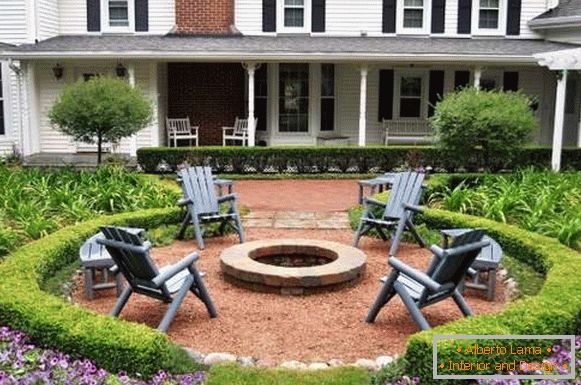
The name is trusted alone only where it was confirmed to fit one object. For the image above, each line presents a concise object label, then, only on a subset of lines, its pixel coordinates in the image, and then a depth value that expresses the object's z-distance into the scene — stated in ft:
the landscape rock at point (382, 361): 15.10
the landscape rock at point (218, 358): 15.33
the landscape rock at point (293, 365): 14.96
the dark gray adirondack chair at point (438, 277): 16.08
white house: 61.21
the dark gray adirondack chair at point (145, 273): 16.22
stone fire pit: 20.89
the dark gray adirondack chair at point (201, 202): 27.55
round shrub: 40.91
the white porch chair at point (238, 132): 59.88
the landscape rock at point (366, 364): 15.04
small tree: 41.19
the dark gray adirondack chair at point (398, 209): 26.32
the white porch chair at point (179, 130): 59.93
